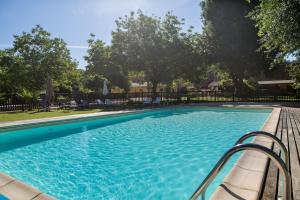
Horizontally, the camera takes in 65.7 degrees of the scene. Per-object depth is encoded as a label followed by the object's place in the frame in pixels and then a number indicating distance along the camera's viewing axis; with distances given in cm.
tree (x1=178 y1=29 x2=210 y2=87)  2536
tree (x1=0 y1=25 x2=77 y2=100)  2812
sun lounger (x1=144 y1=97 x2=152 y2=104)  2200
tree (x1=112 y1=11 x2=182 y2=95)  2450
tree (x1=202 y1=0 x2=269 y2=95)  2686
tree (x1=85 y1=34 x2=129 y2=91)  3103
